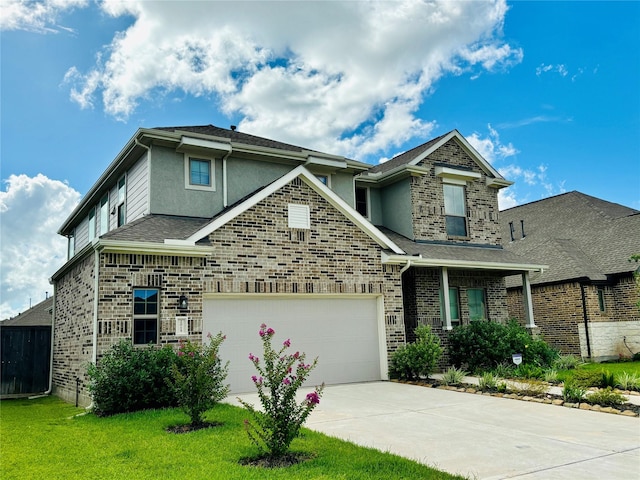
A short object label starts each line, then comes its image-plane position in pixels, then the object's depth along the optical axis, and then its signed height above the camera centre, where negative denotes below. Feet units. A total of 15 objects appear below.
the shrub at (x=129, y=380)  31.76 -3.36
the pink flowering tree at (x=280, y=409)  20.30 -3.49
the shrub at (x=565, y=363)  52.54 -5.38
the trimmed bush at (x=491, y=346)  49.90 -3.30
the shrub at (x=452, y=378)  41.83 -5.14
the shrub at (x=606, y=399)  30.78 -5.33
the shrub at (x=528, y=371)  43.83 -5.19
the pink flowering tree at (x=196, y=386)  26.55 -3.21
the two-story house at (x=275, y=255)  37.09 +5.13
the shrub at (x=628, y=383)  36.35 -5.26
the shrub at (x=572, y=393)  32.42 -5.21
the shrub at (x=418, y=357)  43.98 -3.60
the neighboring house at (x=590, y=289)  63.98 +2.45
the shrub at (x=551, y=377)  41.64 -5.34
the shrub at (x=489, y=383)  38.18 -5.20
